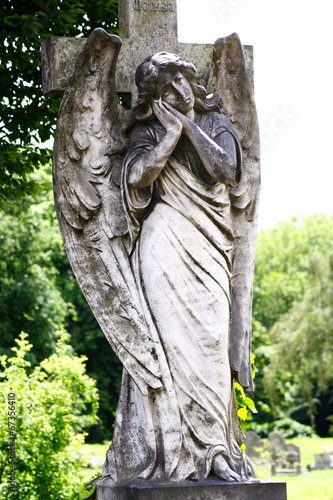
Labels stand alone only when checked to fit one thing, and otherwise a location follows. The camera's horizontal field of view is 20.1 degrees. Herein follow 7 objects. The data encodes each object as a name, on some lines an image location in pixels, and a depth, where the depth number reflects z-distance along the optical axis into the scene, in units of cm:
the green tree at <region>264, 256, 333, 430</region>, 3400
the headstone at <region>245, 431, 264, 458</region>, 2914
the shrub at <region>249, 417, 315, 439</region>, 4328
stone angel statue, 614
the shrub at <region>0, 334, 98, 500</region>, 1136
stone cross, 676
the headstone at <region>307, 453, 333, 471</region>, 2714
